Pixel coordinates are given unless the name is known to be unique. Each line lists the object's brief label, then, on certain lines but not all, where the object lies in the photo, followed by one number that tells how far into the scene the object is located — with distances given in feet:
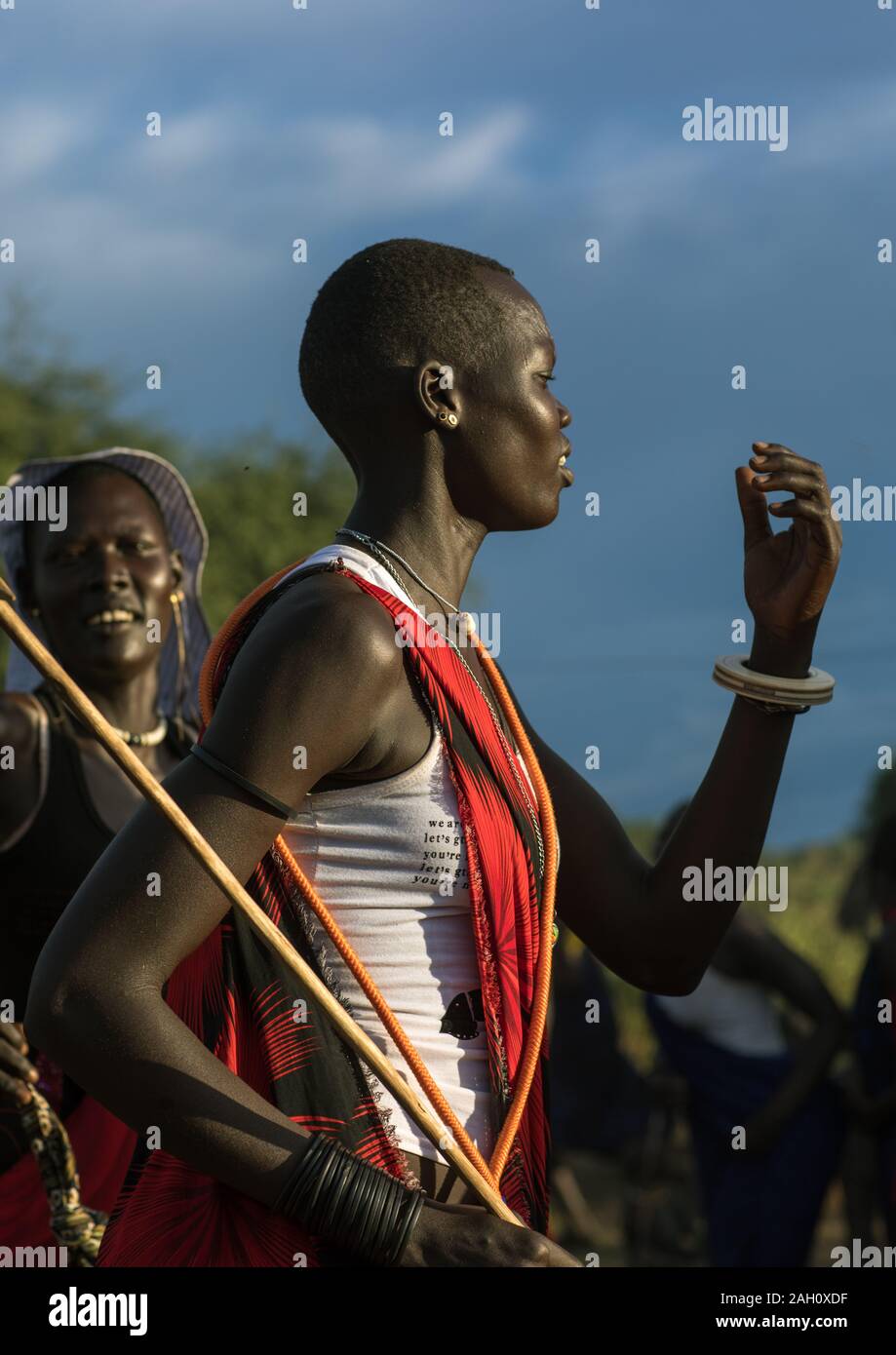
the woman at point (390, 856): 6.74
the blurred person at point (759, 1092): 21.49
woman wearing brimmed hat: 12.81
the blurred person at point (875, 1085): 21.29
